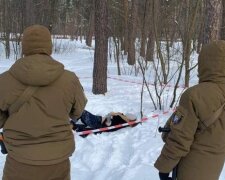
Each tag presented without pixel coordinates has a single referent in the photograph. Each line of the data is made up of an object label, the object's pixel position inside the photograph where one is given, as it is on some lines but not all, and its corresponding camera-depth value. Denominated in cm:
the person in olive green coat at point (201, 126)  157
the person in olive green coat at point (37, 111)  158
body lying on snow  382
